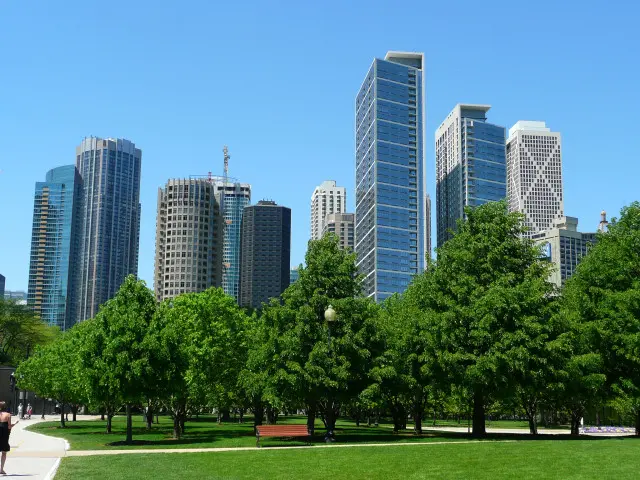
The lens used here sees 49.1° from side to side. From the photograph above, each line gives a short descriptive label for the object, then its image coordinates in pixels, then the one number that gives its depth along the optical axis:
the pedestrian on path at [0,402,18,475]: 20.27
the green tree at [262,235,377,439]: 35.31
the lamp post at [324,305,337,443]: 34.66
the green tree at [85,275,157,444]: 35.34
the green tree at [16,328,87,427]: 51.57
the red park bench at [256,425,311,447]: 33.12
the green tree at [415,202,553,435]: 35.41
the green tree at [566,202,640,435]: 37.12
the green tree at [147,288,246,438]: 36.91
